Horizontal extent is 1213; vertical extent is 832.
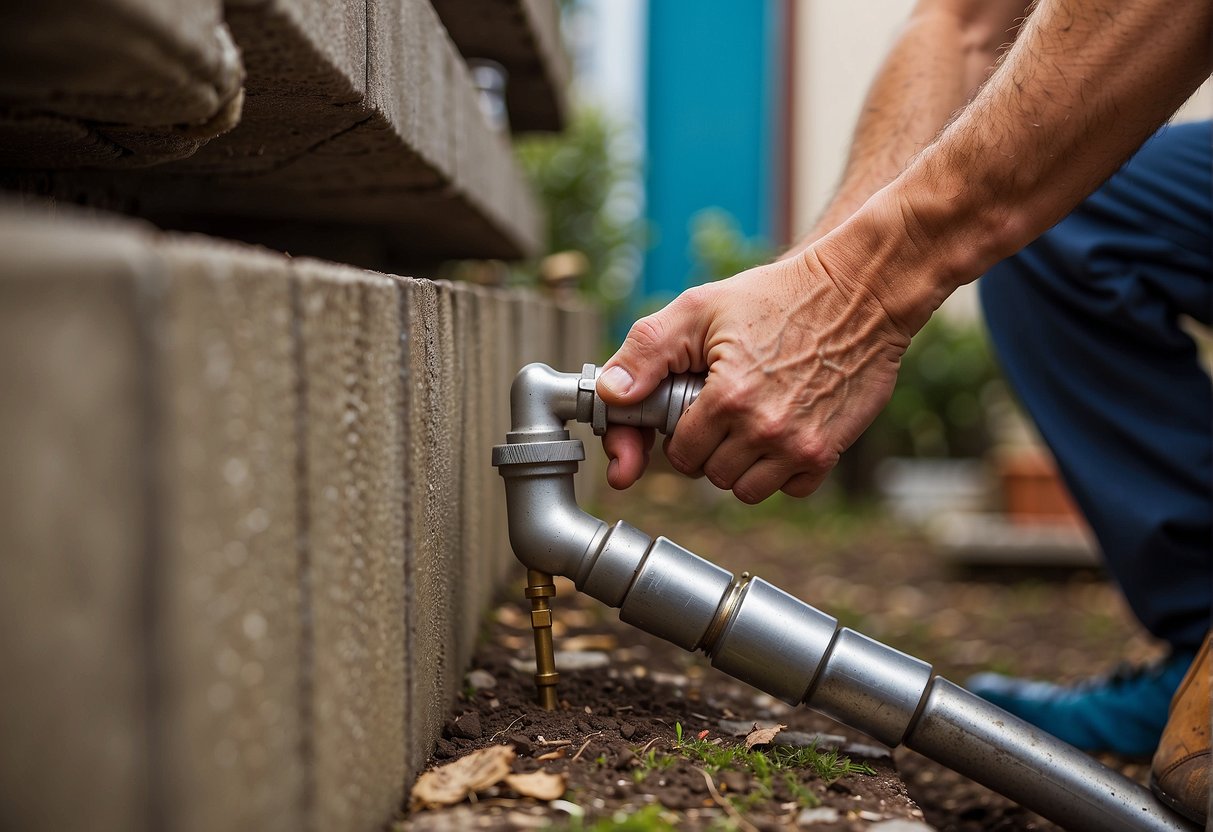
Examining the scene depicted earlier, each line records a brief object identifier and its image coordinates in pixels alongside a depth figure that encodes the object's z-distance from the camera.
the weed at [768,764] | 1.06
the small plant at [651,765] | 1.05
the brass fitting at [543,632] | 1.30
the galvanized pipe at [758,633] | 1.25
